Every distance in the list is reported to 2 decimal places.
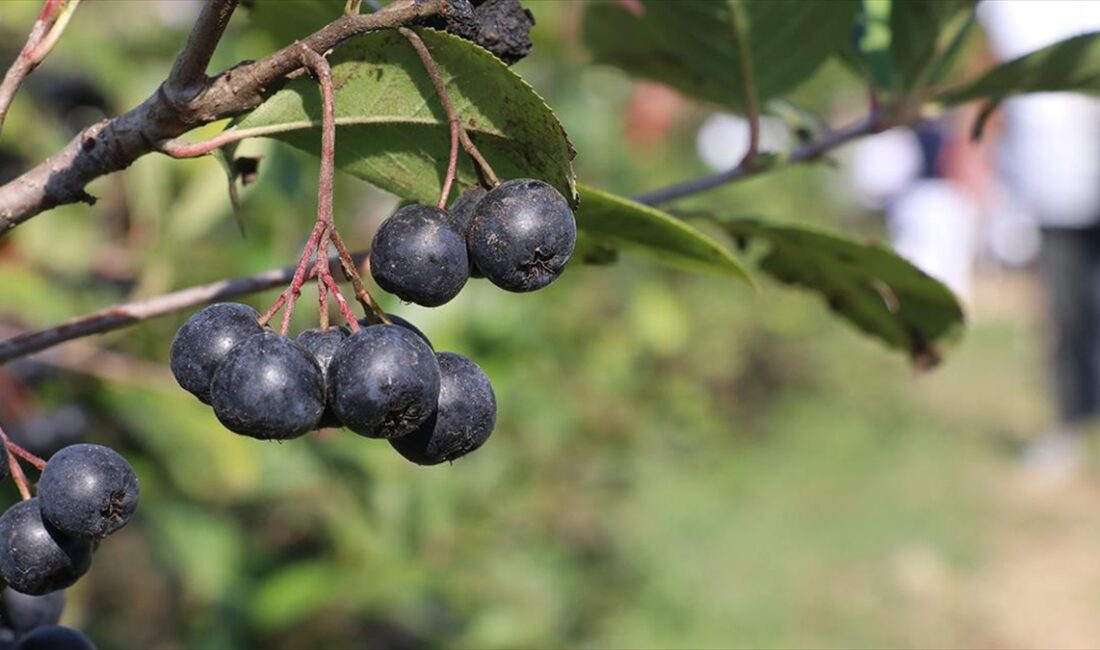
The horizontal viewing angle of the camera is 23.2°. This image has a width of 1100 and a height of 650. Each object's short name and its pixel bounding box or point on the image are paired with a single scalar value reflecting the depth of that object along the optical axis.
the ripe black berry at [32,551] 0.29
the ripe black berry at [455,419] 0.29
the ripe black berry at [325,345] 0.29
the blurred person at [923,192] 2.85
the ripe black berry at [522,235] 0.29
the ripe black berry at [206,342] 0.29
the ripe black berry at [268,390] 0.28
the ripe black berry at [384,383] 0.28
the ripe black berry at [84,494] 0.29
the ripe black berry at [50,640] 0.31
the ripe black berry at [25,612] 0.32
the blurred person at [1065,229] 1.65
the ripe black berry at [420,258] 0.29
